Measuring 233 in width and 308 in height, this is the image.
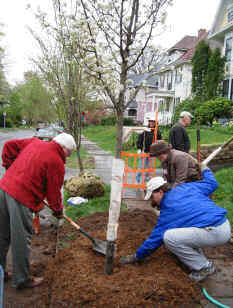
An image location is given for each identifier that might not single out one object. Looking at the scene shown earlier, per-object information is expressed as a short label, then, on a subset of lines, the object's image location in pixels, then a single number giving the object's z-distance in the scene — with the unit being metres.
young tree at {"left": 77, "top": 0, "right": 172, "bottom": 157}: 4.74
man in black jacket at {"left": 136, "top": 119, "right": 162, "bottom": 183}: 6.99
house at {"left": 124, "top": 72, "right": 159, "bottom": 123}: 36.10
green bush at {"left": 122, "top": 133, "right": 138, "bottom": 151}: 17.41
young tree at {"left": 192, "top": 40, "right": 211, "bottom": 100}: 21.59
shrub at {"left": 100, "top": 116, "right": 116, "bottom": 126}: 38.16
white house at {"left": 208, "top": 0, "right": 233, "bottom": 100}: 19.57
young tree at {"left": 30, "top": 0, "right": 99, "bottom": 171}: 6.54
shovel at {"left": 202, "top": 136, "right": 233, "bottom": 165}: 3.81
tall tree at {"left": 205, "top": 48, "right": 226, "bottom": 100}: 20.00
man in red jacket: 2.96
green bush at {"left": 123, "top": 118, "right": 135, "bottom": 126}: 35.03
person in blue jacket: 3.02
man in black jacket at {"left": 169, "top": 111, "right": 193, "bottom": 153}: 5.55
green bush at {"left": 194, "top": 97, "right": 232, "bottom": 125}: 16.38
